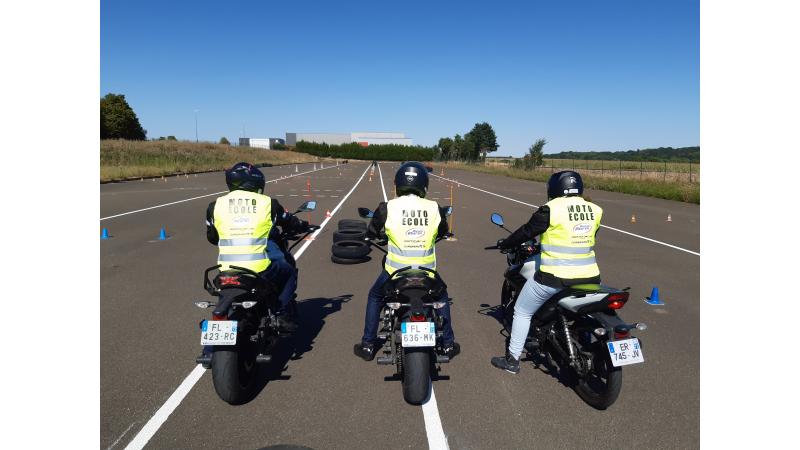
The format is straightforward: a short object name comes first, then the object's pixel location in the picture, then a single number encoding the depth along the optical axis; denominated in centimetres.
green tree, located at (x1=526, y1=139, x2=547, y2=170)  4717
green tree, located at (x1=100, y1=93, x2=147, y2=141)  7725
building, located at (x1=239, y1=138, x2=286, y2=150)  15620
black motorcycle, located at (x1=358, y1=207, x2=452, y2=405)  366
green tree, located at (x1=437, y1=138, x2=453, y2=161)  12046
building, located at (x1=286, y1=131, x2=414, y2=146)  16538
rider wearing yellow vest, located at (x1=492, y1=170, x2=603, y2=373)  397
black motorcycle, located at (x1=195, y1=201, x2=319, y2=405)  360
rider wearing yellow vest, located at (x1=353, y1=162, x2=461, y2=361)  400
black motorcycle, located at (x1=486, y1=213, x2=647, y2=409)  361
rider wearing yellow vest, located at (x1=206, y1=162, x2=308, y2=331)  412
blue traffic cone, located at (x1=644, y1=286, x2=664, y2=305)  666
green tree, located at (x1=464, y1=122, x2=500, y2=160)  11481
